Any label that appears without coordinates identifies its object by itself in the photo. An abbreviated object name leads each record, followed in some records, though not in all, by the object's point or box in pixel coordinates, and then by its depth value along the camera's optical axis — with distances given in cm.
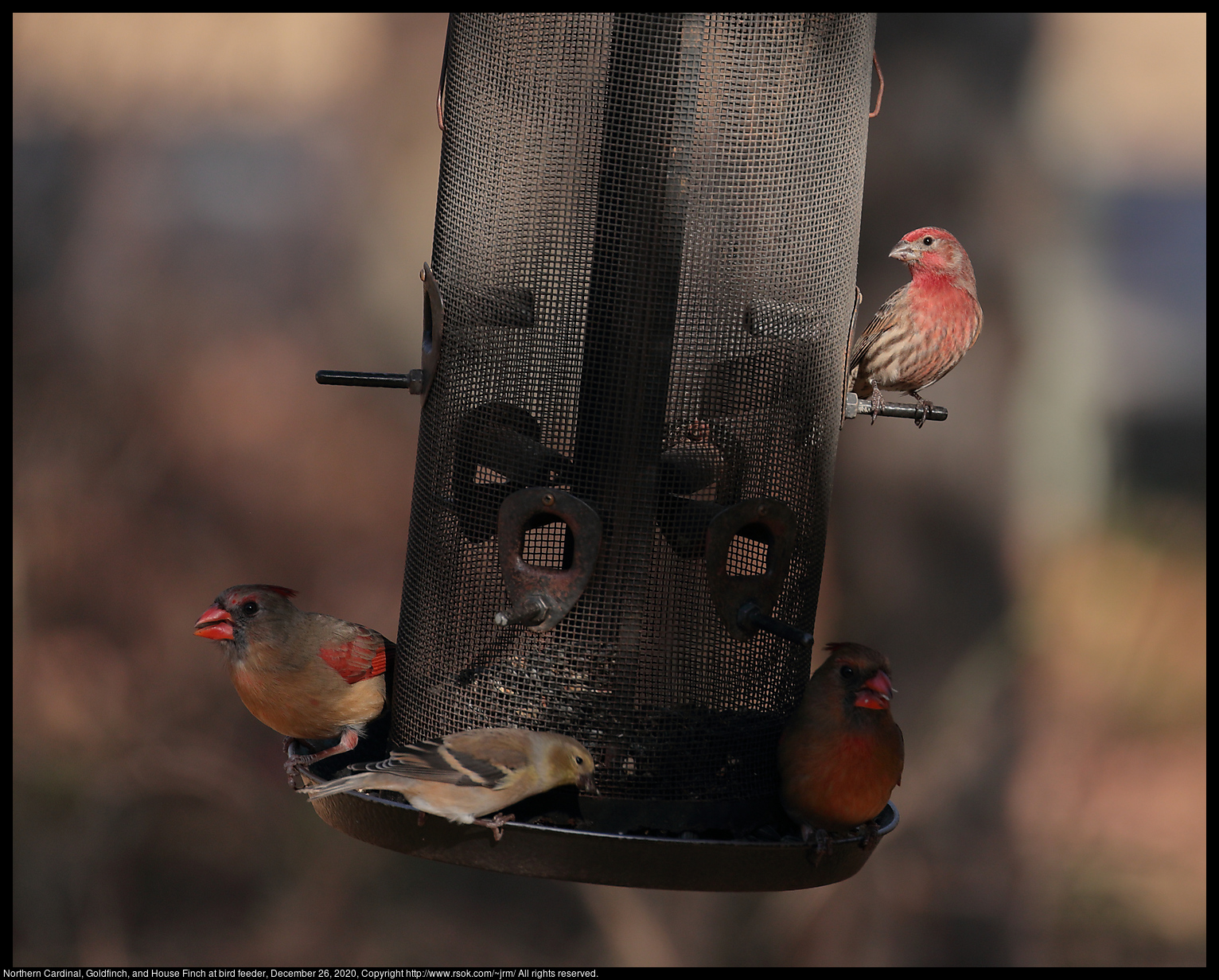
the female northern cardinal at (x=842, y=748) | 915
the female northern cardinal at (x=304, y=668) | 1077
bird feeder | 937
